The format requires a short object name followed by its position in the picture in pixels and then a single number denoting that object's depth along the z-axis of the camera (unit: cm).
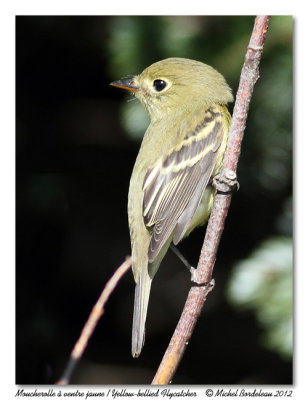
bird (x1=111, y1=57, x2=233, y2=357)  256
